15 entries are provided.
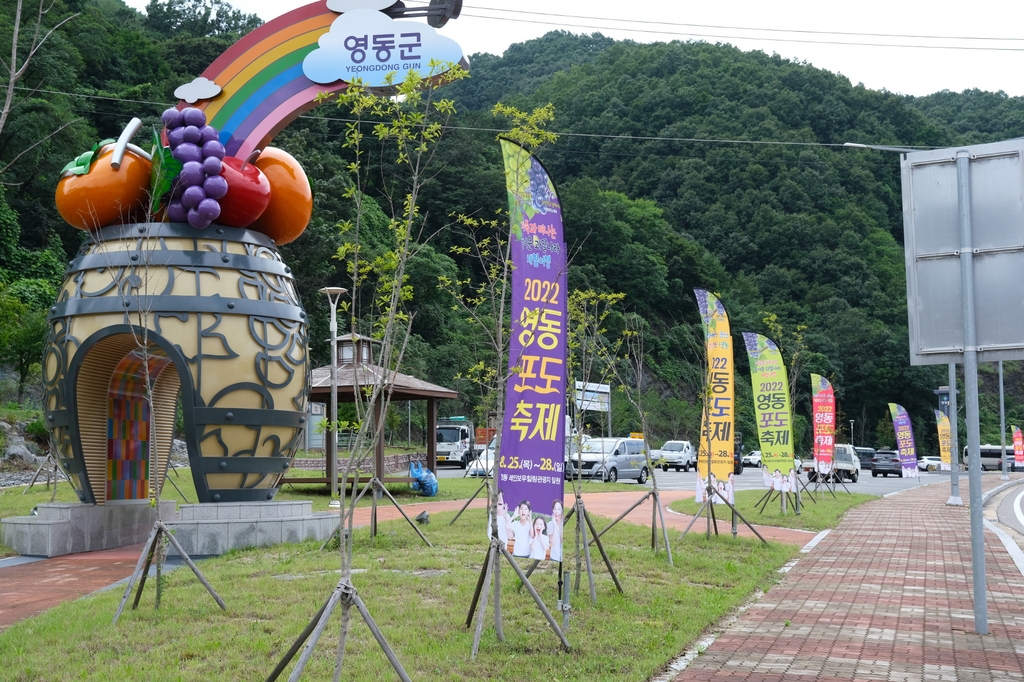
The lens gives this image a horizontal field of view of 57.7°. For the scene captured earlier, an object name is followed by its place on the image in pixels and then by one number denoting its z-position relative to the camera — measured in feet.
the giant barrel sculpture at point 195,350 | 39.93
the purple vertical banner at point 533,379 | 24.85
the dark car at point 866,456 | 204.23
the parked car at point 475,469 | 110.73
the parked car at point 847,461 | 136.46
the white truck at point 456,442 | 155.33
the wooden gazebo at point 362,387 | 75.41
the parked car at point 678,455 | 156.56
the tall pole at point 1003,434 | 155.14
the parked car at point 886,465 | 169.58
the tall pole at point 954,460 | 82.53
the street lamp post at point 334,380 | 65.62
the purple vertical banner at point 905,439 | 114.73
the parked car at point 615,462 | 115.65
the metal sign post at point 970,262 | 26.91
